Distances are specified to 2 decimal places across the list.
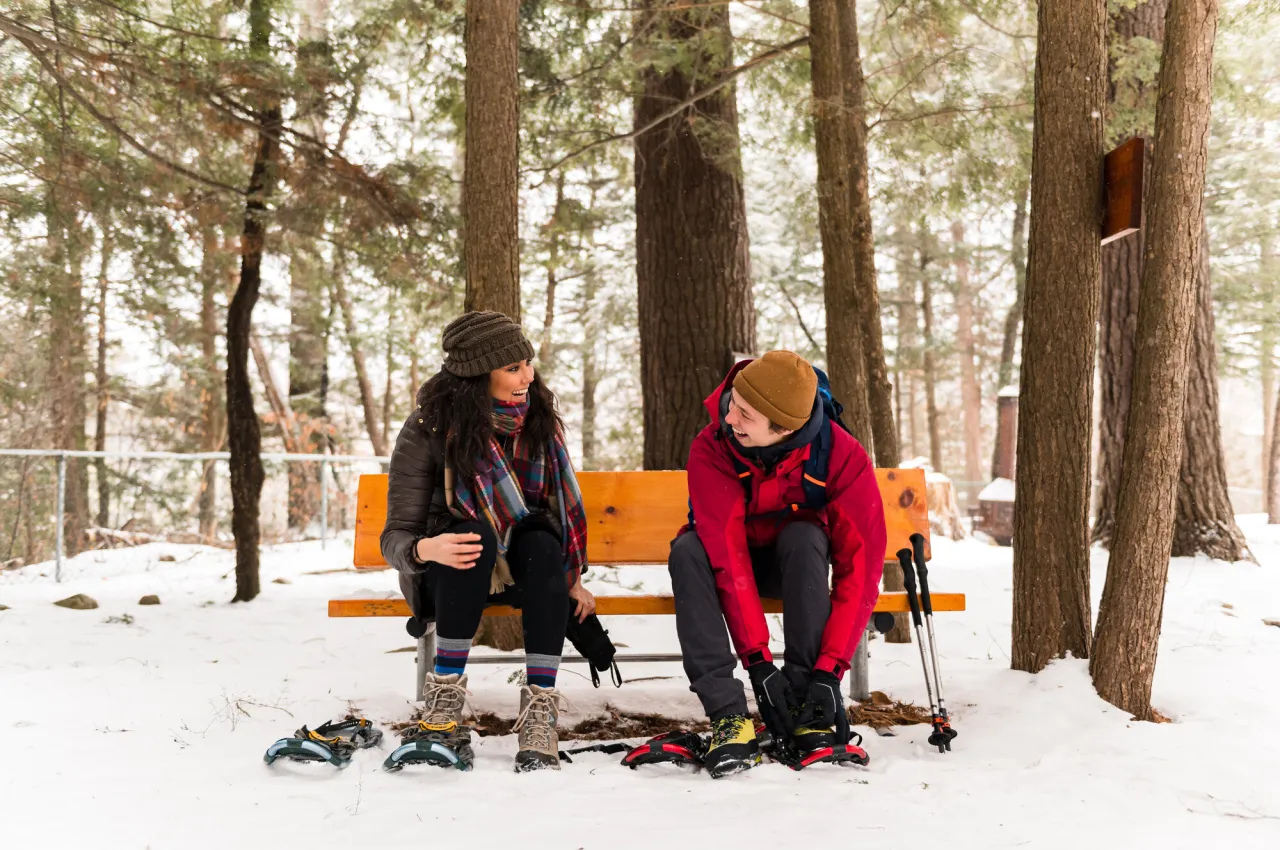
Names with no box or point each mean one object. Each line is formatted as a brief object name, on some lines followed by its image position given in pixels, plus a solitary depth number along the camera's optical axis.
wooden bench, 3.63
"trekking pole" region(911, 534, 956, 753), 2.94
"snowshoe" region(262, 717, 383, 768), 2.76
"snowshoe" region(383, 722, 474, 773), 2.70
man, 2.77
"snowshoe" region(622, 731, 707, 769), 2.79
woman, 2.88
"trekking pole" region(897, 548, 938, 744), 3.06
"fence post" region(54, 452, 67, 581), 7.14
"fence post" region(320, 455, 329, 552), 8.68
